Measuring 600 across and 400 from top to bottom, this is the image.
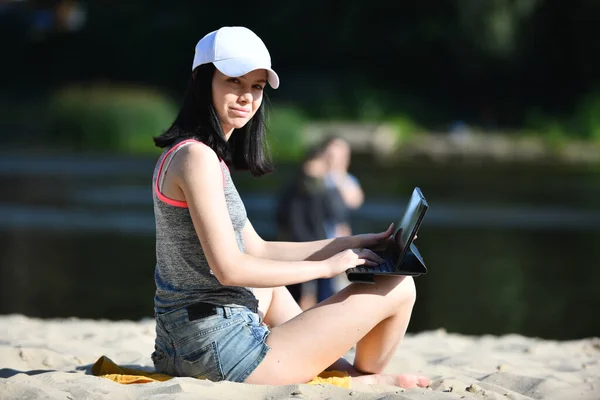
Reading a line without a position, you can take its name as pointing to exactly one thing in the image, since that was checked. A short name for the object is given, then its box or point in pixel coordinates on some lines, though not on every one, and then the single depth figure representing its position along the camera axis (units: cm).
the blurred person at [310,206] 1366
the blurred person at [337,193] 1319
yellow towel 728
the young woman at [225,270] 664
